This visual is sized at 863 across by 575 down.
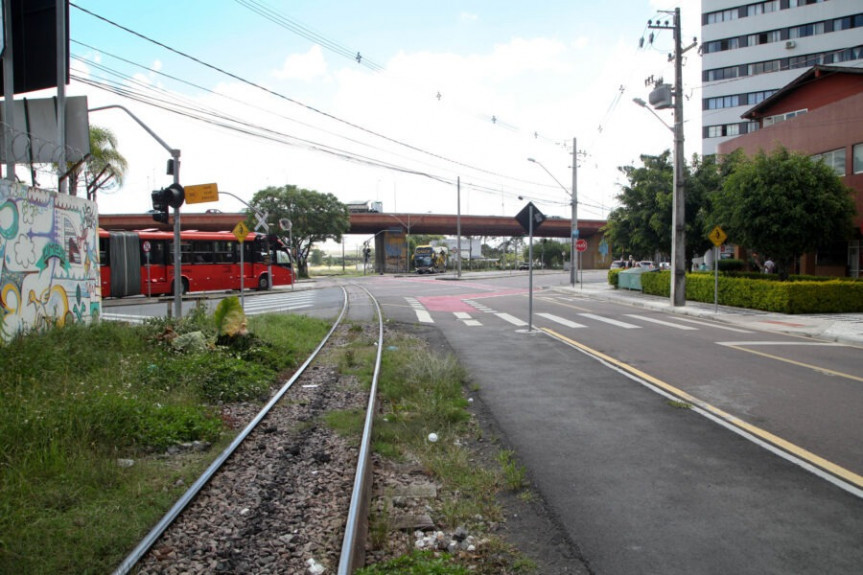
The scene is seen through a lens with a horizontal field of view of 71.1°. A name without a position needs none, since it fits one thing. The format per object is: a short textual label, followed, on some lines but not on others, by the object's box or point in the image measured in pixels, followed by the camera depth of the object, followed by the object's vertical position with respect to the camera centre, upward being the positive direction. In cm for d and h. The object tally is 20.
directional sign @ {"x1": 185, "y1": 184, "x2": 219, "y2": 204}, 1563 +190
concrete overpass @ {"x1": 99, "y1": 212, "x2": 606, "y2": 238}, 7006 +514
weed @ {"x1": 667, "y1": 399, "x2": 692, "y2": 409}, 767 -184
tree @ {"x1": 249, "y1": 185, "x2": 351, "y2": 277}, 6384 +574
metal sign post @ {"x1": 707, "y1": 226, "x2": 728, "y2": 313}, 2044 +83
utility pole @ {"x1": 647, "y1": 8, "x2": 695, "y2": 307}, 2288 +206
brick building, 2422 +595
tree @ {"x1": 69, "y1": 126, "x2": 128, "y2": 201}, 2966 +517
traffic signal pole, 1426 +52
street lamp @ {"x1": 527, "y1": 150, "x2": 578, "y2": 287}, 4134 +320
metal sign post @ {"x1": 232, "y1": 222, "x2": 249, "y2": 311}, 2082 +122
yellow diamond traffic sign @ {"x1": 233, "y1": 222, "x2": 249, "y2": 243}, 2080 +123
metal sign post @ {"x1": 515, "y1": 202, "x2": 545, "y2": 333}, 1575 +120
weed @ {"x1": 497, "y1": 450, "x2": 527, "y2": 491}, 514 -187
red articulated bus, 2722 +25
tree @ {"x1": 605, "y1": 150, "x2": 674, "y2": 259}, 2930 +259
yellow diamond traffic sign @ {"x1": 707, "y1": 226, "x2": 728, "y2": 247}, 2044 +83
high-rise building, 5297 +1991
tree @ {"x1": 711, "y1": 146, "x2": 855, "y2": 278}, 2088 +192
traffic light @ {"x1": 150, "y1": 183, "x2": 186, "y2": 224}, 1385 +157
